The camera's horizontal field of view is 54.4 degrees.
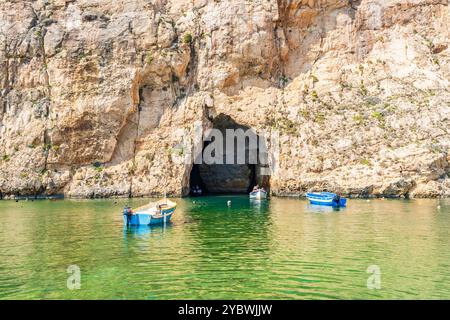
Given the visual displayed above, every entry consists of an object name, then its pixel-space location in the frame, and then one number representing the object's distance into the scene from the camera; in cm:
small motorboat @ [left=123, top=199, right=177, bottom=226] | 2911
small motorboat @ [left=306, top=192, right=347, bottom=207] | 4231
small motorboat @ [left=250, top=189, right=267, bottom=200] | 5554
